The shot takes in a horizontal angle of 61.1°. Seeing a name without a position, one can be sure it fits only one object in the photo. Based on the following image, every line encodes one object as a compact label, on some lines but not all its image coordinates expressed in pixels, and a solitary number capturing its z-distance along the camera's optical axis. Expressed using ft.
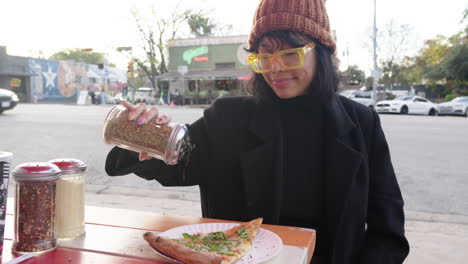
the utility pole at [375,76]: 84.17
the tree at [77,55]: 204.64
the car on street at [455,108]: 65.82
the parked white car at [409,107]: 66.08
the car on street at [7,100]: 48.39
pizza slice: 3.58
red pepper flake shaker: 3.76
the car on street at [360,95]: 81.41
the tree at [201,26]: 132.60
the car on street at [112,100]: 106.42
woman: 5.85
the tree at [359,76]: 170.31
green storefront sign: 106.93
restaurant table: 3.94
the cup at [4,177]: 3.58
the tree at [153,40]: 118.11
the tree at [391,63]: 114.01
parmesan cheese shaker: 4.31
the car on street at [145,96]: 102.99
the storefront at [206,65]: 102.63
